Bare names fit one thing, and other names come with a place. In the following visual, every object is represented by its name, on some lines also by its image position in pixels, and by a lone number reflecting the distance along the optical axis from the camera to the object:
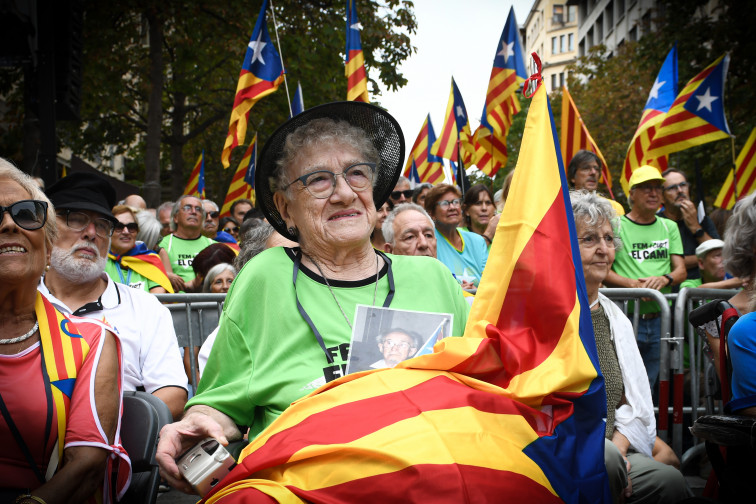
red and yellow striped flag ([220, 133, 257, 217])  11.52
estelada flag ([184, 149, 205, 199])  12.92
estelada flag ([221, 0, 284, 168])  7.89
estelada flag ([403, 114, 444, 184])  12.48
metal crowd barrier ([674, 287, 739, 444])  4.55
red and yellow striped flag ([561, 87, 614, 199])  8.39
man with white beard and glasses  3.69
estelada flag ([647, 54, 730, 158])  8.02
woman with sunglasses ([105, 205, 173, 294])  5.61
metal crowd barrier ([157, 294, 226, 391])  4.93
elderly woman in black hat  2.52
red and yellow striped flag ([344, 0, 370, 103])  7.71
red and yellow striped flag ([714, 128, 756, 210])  8.57
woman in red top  2.43
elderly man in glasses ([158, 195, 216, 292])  7.50
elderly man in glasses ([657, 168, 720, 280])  6.62
